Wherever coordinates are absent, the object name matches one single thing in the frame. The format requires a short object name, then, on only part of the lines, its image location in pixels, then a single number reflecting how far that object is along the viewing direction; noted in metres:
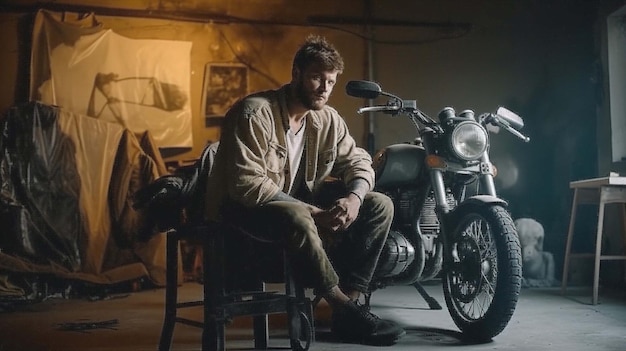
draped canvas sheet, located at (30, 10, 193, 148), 5.62
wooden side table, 4.05
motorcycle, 2.78
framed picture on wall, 6.00
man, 2.40
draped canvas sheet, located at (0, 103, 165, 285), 4.86
